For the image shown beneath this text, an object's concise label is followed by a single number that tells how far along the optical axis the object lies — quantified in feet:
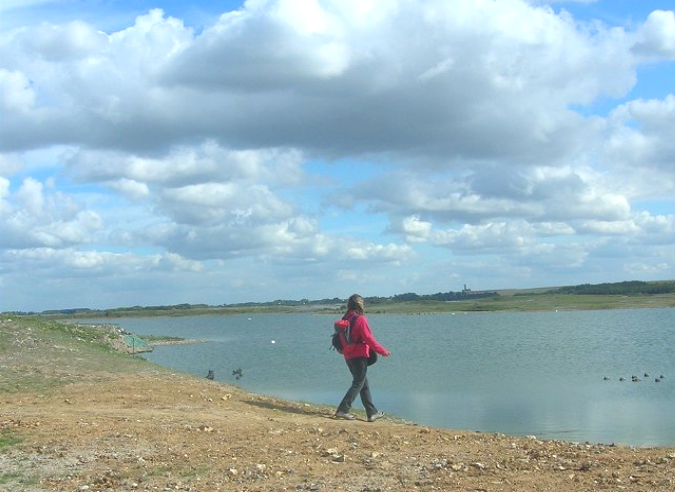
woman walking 45.55
